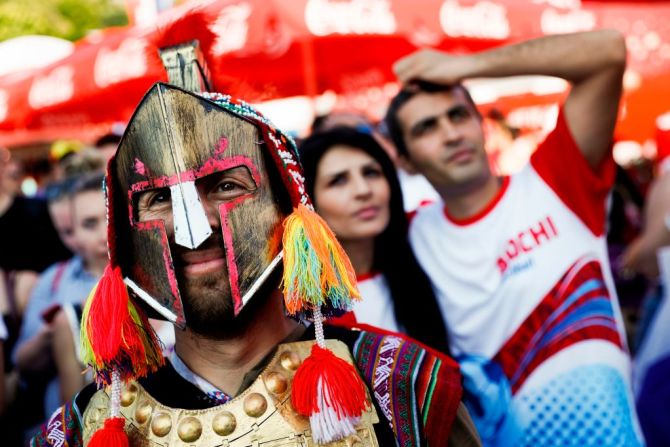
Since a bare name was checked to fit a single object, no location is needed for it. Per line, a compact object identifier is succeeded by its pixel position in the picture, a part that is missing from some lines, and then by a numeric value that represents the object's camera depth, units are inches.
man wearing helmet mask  61.2
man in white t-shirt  92.9
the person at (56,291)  119.7
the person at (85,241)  110.7
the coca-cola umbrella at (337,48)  181.3
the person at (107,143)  160.2
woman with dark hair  97.7
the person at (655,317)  122.8
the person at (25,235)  165.8
